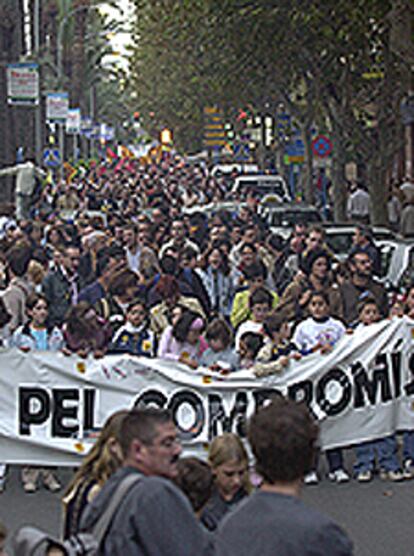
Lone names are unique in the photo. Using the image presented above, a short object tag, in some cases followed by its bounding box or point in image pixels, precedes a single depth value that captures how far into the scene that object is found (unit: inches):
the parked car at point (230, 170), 2106.1
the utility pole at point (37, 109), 1578.5
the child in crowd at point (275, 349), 444.8
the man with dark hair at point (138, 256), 744.3
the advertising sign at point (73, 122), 2050.3
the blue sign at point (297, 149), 1878.7
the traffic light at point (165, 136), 4833.7
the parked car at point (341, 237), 892.6
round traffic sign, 1504.6
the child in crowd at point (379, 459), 460.8
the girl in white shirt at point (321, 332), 466.0
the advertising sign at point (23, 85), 1352.1
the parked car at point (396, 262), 764.6
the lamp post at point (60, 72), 1990.8
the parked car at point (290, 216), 1149.5
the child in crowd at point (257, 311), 507.8
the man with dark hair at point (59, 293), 631.2
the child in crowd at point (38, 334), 481.4
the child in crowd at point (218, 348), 458.0
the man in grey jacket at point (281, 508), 179.6
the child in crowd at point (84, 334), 453.1
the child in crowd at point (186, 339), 465.7
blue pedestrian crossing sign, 1843.0
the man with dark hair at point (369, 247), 749.3
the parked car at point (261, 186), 1612.9
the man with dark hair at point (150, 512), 192.4
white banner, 440.8
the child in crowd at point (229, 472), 278.1
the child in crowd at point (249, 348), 458.0
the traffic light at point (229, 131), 3087.8
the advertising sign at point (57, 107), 1733.5
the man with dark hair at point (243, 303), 586.2
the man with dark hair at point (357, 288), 590.2
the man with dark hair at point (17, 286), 582.9
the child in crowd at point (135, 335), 485.4
